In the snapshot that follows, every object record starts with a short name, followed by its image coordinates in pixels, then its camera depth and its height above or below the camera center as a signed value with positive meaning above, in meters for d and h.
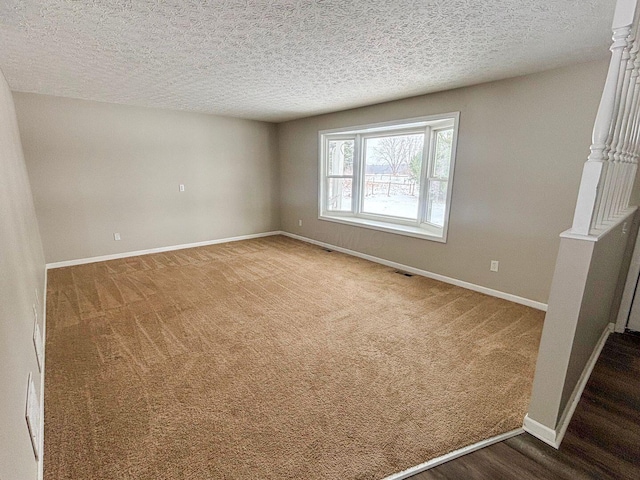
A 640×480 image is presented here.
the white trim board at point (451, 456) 1.38 -1.37
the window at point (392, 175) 3.92 -0.03
